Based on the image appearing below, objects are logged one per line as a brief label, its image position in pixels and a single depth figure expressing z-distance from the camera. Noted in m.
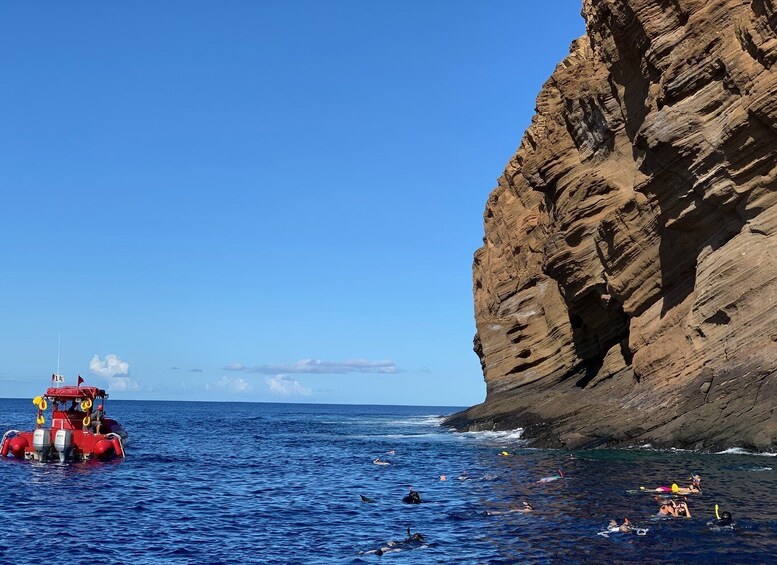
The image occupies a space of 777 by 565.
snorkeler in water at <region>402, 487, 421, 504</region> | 33.88
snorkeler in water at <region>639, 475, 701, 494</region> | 31.22
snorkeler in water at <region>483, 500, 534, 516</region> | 30.25
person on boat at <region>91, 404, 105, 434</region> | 50.22
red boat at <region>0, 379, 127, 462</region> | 47.03
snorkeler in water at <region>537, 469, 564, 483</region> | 37.72
